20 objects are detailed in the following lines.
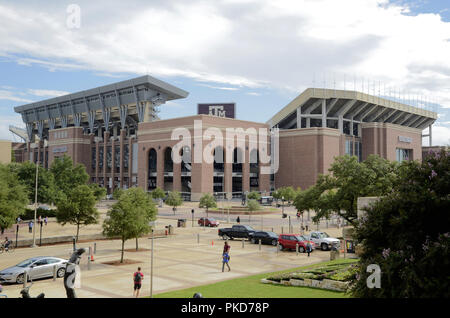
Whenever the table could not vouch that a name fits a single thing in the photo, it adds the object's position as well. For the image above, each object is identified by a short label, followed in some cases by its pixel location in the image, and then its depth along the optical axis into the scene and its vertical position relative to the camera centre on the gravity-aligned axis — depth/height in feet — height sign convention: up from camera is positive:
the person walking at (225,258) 77.36 -13.25
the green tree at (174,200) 223.71 -6.95
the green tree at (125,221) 93.56 -7.81
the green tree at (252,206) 218.18 -9.69
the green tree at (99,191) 216.19 -2.53
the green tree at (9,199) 106.63 -3.70
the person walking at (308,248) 100.55 -14.60
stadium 317.83 +43.57
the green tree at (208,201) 202.69 -6.99
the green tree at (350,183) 110.83 +1.43
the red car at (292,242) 106.01 -13.99
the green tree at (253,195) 264.93 -4.75
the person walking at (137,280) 57.31 -12.98
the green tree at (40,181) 182.70 +2.46
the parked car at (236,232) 129.11 -14.03
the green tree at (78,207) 121.60 -6.06
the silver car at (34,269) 68.64 -14.21
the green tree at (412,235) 29.58 -3.81
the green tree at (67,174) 214.28 +6.68
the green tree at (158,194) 264.80 -4.43
